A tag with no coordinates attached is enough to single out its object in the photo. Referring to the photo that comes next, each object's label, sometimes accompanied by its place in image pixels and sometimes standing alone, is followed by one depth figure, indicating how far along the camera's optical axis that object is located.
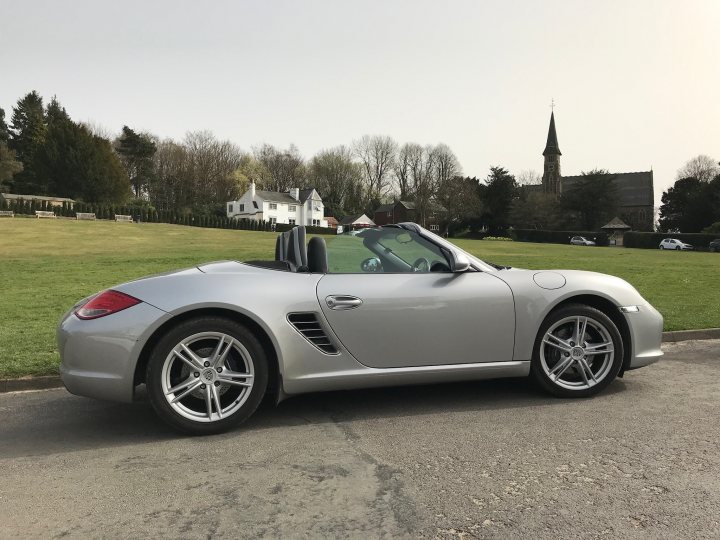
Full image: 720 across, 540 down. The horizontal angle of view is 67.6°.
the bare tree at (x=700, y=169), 86.56
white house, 85.56
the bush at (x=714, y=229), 56.72
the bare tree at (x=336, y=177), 101.69
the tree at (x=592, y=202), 78.81
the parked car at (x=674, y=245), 51.88
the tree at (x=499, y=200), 84.50
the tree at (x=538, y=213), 77.44
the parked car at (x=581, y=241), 65.25
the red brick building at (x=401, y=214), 85.78
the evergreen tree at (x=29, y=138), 68.94
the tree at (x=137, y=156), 78.50
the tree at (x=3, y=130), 81.68
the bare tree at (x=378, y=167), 100.88
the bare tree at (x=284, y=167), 102.88
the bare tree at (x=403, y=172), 99.69
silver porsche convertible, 3.49
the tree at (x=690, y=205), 65.50
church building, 98.12
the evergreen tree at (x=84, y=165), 63.22
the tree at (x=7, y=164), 56.53
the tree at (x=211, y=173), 82.25
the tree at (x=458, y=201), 81.12
